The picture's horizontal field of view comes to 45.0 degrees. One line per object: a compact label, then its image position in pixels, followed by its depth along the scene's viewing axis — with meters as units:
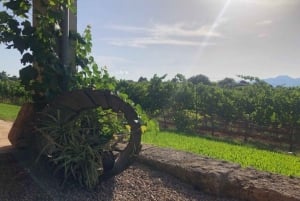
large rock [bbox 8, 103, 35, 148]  3.80
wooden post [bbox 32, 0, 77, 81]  4.01
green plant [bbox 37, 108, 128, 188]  3.30
